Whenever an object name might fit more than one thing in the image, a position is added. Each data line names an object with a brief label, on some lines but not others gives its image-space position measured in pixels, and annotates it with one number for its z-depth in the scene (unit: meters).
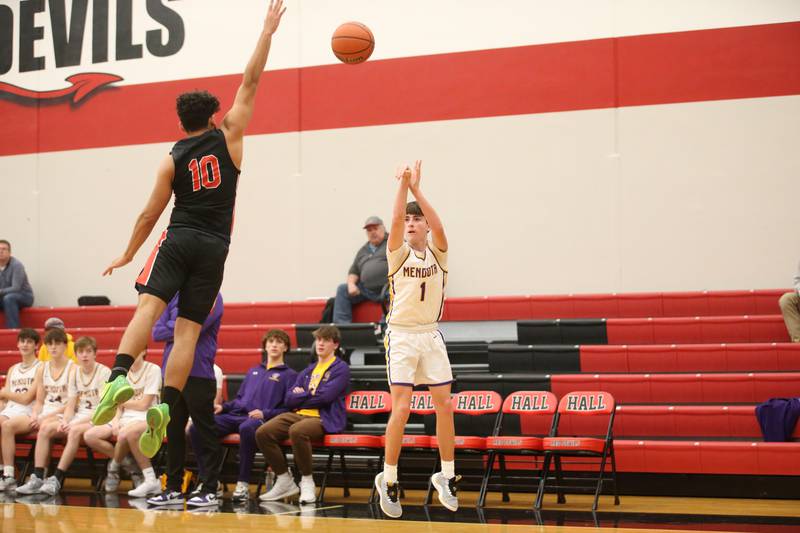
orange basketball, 13.62
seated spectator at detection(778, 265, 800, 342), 16.28
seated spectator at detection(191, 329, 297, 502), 14.14
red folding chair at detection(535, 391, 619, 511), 12.72
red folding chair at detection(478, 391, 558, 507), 12.95
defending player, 9.12
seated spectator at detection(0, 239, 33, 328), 22.30
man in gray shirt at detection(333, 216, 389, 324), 19.59
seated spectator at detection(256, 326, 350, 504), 13.70
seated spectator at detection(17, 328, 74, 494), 16.06
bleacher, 13.61
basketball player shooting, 11.44
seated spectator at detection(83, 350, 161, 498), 15.20
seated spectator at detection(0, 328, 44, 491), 15.88
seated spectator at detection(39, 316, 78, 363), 18.08
